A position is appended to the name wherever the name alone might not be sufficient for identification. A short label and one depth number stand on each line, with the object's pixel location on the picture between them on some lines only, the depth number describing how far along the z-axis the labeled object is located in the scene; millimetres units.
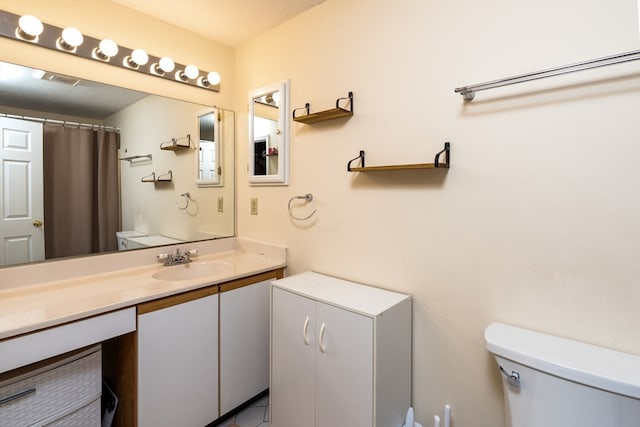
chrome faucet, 1867
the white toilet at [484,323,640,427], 831
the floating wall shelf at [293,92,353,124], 1574
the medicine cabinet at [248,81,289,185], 1933
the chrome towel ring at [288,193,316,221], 1825
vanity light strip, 1400
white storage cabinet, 1227
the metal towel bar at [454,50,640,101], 899
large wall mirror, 1410
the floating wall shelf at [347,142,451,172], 1235
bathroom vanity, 1107
